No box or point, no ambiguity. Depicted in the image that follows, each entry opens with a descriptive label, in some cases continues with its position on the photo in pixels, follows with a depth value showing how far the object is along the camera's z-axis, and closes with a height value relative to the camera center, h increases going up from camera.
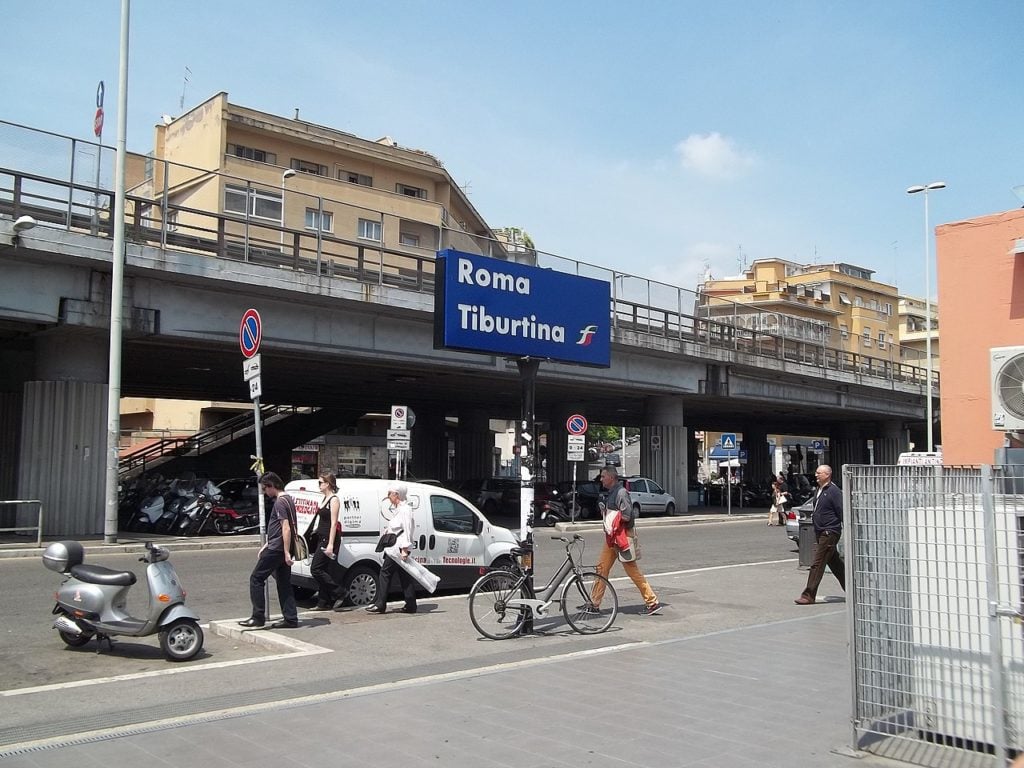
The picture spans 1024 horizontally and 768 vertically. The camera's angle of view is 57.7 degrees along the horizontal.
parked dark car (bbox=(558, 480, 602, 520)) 33.50 -1.15
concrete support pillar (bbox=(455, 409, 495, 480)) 43.53 +1.03
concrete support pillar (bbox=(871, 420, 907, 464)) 54.25 +1.40
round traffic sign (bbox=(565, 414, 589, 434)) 27.44 +1.19
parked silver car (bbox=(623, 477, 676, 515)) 34.50 -1.17
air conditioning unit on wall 8.69 +0.72
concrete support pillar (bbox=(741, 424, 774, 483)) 60.88 +0.75
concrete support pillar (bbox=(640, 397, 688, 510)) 36.62 +0.84
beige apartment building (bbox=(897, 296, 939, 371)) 88.81 +14.22
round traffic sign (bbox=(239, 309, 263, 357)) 11.47 +1.64
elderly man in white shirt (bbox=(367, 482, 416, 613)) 10.75 -1.00
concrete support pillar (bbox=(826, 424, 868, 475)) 58.47 +1.30
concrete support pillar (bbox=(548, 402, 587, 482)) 43.72 +1.00
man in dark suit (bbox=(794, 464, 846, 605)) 11.68 -0.75
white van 11.58 -0.93
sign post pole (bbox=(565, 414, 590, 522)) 27.42 +0.94
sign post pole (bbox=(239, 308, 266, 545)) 10.82 +1.33
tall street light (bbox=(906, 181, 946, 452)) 36.34 +6.00
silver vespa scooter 8.25 -1.23
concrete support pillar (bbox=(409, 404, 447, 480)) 43.47 +0.90
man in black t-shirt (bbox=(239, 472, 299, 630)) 9.70 -0.99
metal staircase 41.69 +0.93
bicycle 9.52 -1.41
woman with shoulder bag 10.77 -0.97
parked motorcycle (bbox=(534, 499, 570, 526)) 31.08 -1.63
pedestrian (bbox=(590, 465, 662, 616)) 10.84 -0.76
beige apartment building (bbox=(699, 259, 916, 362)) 79.81 +15.39
